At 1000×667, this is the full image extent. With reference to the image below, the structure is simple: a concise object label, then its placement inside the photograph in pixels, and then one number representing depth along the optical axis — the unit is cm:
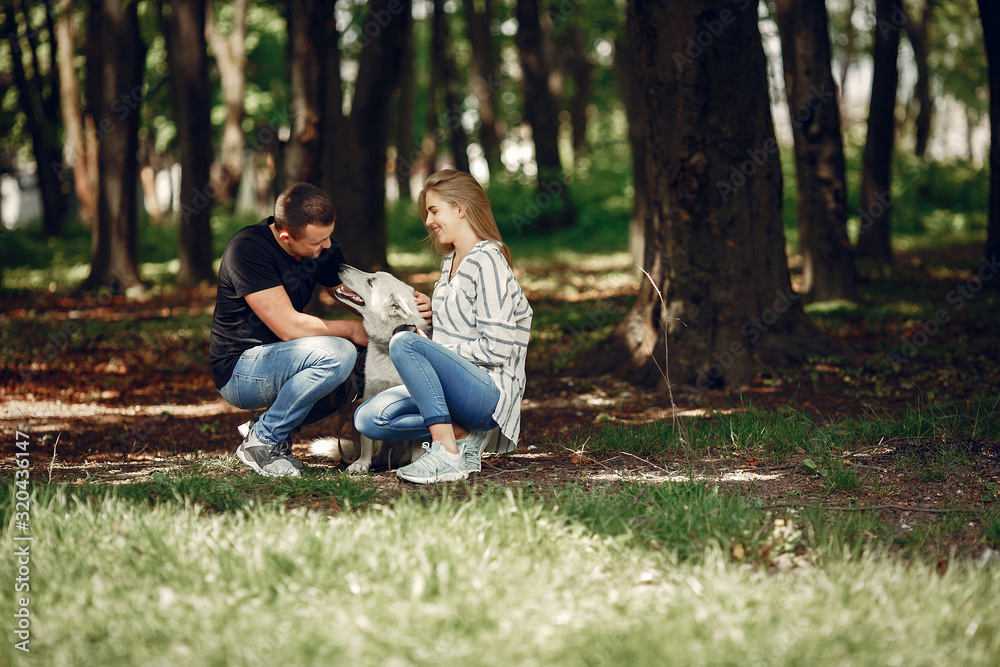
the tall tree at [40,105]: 1969
